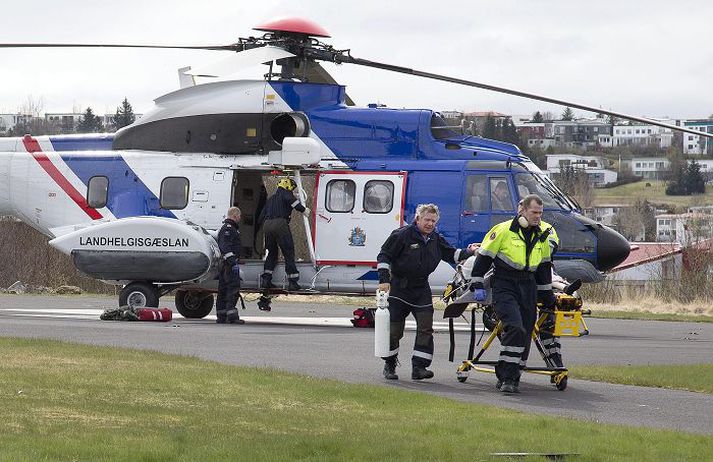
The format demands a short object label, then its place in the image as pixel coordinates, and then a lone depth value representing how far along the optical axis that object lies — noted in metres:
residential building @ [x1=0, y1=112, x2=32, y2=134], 86.71
